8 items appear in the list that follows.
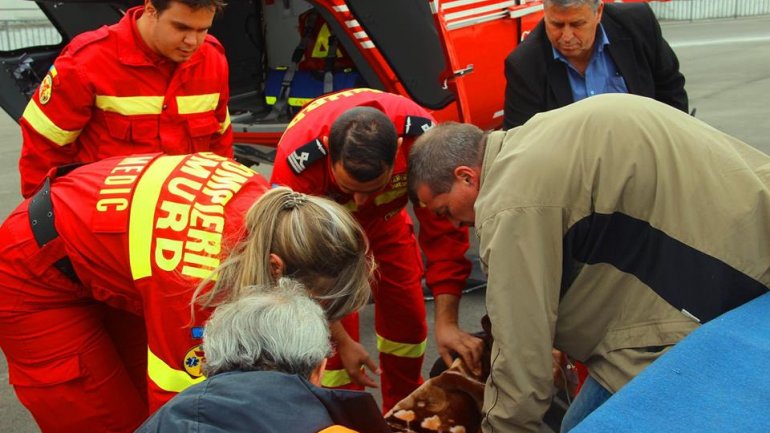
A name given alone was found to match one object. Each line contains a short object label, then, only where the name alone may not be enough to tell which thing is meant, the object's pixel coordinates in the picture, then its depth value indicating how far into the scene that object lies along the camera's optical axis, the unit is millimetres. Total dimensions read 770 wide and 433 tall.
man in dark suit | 3242
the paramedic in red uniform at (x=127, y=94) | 2971
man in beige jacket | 1853
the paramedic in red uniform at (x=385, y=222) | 2473
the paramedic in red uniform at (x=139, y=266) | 1849
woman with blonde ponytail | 1817
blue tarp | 1381
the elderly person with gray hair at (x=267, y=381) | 1364
